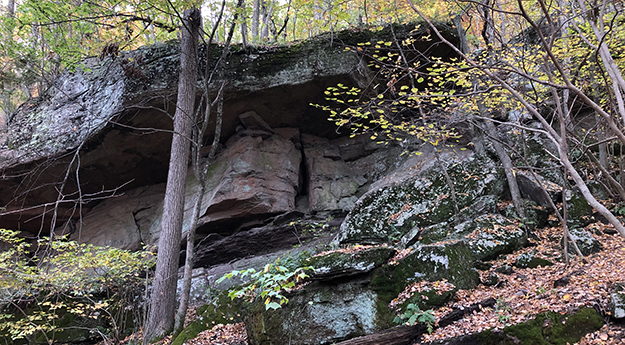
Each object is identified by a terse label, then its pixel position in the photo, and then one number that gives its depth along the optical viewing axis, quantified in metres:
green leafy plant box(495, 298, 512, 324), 4.04
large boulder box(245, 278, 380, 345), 4.77
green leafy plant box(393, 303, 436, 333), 4.36
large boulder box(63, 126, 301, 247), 10.17
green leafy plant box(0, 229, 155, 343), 7.03
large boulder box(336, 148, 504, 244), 8.53
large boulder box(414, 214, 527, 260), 6.60
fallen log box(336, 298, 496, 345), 4.30
